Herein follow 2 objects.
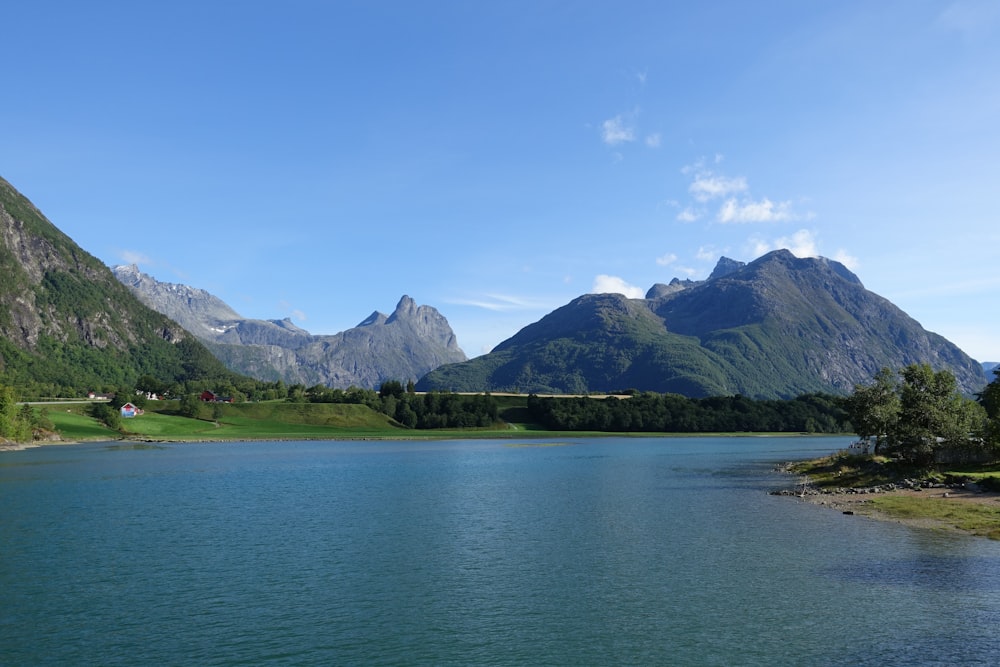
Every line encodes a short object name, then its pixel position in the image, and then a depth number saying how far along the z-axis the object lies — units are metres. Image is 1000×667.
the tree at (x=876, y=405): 117.69
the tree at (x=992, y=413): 90.88
